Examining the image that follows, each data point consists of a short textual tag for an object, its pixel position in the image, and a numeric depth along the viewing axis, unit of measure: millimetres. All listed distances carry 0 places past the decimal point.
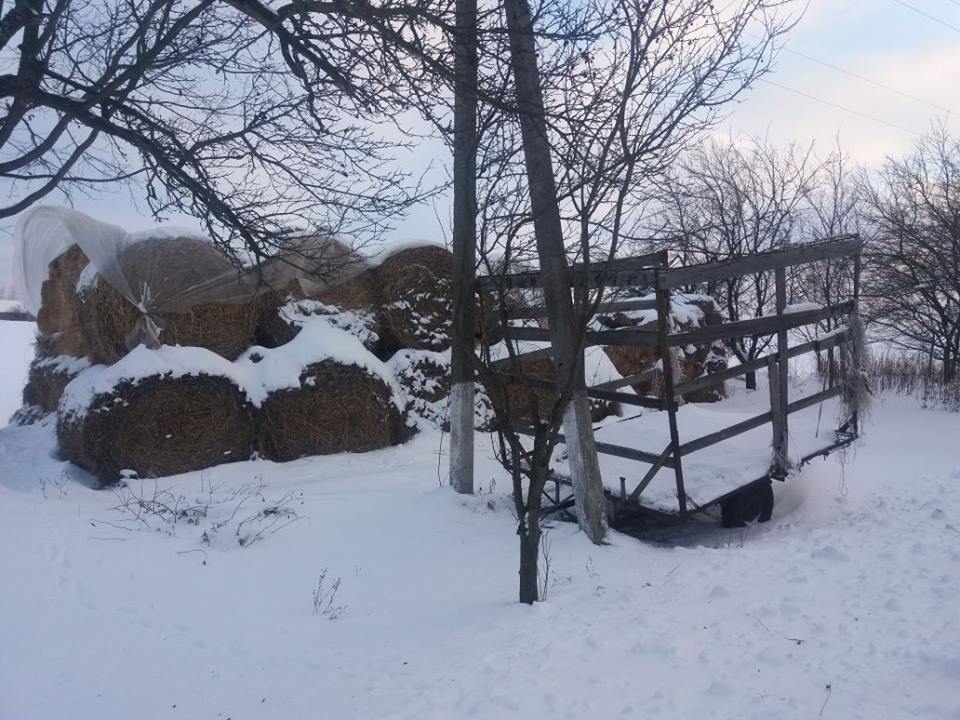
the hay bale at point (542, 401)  7069
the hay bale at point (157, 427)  8789
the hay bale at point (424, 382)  11305
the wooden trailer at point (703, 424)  6060
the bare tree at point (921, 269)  13680
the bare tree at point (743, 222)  15648
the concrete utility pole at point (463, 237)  5172
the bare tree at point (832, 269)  15234
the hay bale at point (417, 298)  11727
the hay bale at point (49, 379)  10617
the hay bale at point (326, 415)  9797
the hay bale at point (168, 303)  9469
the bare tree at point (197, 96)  4898
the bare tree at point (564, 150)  4582
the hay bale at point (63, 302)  11117
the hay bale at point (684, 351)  13742
